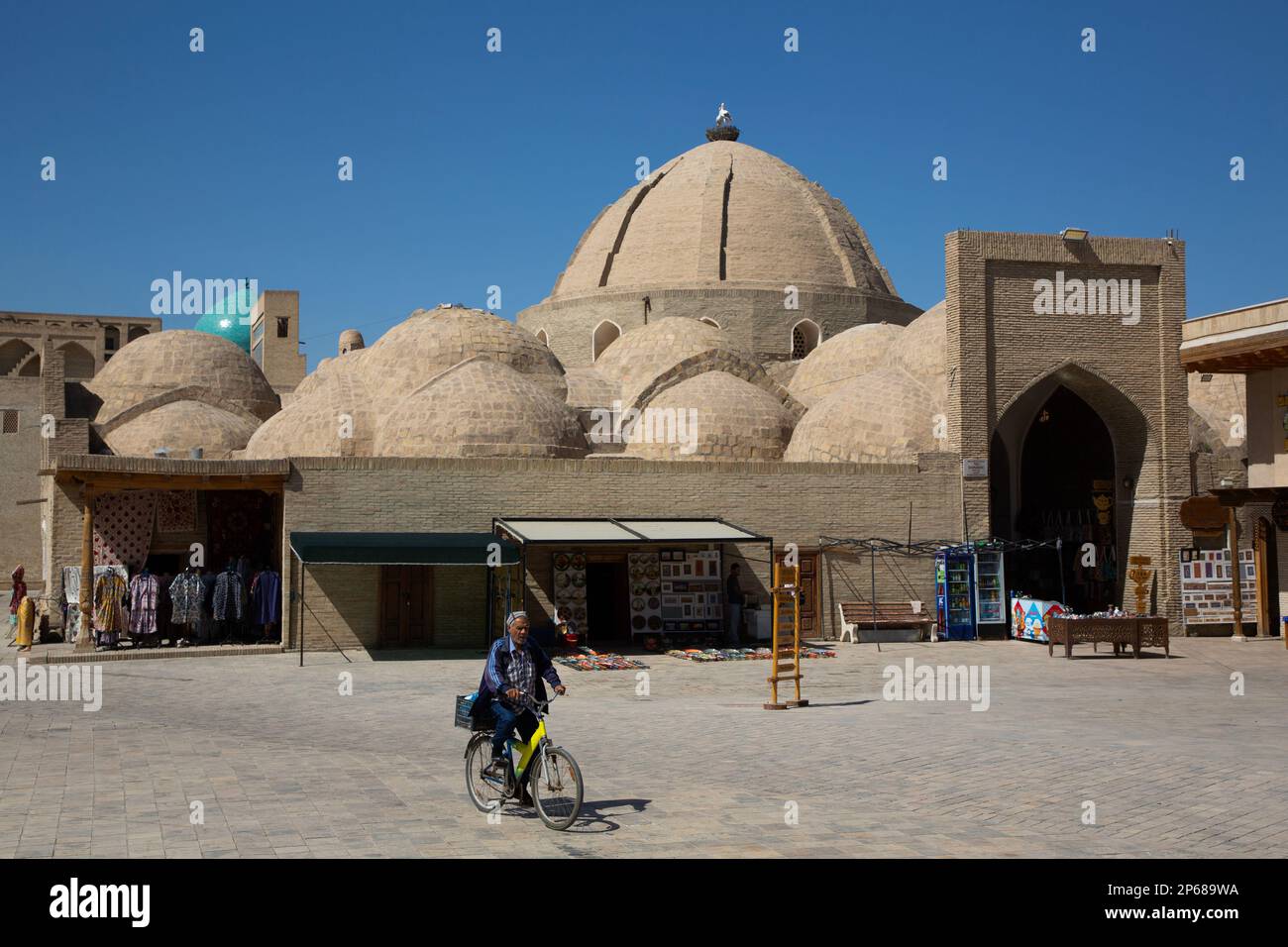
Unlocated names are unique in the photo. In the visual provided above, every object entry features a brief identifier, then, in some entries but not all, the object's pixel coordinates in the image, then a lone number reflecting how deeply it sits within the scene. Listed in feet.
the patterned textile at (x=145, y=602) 59.72
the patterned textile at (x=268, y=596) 60.90
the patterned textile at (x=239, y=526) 67.51
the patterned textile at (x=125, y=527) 64.03
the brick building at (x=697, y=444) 62.08
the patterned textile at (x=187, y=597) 59.82
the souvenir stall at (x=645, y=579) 61.77
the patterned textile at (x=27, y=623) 59.31
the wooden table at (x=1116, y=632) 56.70
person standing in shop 64.80
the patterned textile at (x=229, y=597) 60.34
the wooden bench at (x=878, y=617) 67.41
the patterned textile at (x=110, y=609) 59.82
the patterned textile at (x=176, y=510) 65.77
